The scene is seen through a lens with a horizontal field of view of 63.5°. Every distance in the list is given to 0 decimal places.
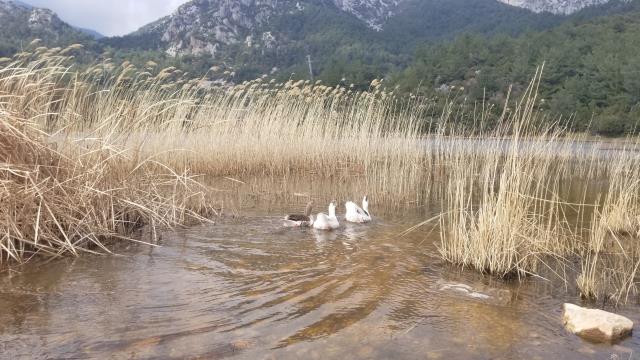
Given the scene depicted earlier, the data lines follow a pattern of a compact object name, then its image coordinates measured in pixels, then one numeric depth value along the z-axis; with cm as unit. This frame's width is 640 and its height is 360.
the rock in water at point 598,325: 355
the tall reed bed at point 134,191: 488
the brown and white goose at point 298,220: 681
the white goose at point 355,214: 732
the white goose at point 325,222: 673
